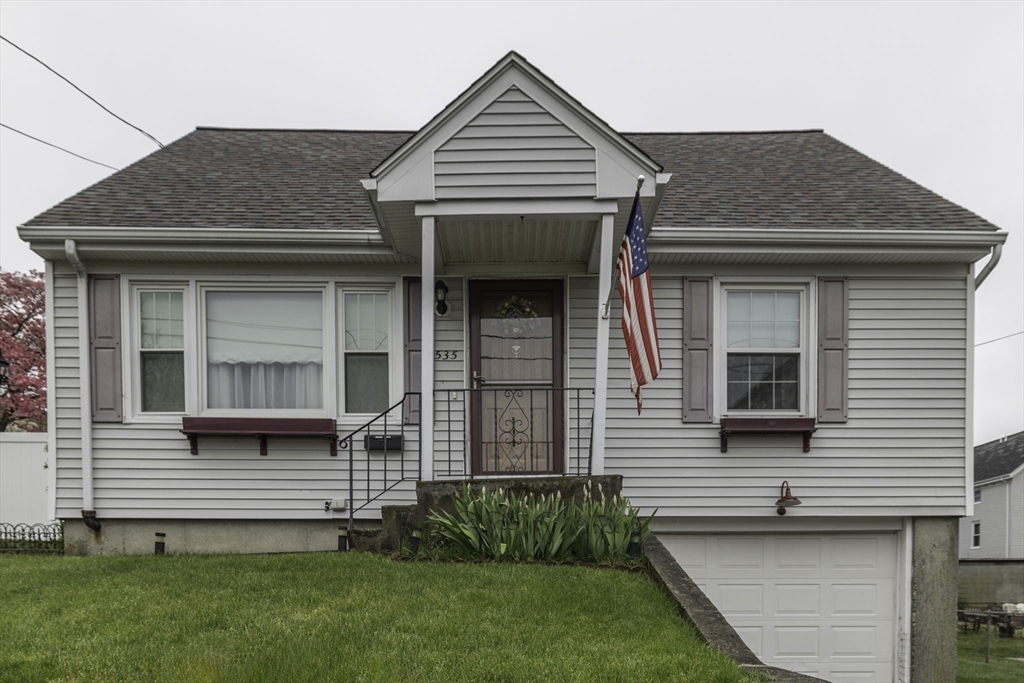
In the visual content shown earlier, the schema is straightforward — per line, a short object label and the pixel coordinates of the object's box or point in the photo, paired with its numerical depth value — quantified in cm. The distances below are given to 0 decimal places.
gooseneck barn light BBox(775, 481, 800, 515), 679
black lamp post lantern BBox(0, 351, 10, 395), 834
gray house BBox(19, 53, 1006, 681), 672
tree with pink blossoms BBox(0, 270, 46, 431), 1540
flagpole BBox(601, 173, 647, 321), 574
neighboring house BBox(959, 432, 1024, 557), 2272
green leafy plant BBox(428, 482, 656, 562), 521
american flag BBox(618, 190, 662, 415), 500
